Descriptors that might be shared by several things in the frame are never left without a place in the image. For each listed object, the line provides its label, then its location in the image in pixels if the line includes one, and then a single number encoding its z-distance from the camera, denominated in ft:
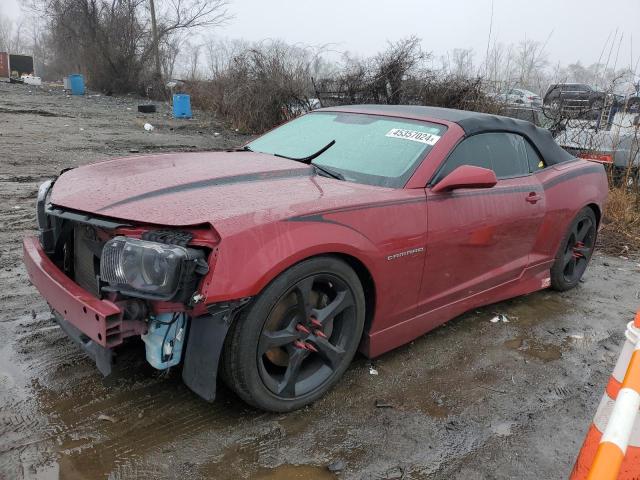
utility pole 95.40
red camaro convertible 6.68
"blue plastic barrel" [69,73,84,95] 88.12
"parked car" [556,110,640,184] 23.25
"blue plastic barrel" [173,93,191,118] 58.23
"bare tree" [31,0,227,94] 95.69
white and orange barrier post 3.90
